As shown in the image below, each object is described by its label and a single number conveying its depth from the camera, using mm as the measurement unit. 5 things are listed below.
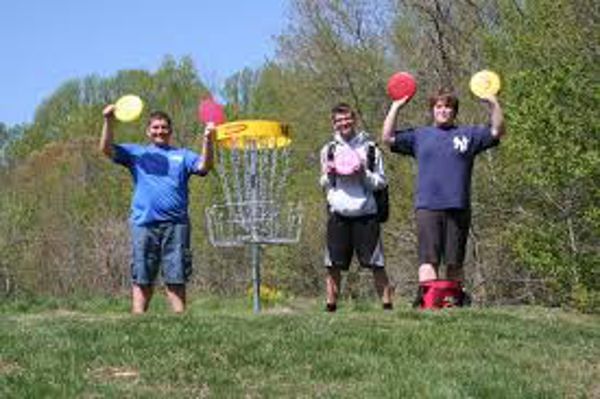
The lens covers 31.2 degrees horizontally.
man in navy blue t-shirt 8984
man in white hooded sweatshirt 9109
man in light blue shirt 8977
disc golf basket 10195
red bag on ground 8992
